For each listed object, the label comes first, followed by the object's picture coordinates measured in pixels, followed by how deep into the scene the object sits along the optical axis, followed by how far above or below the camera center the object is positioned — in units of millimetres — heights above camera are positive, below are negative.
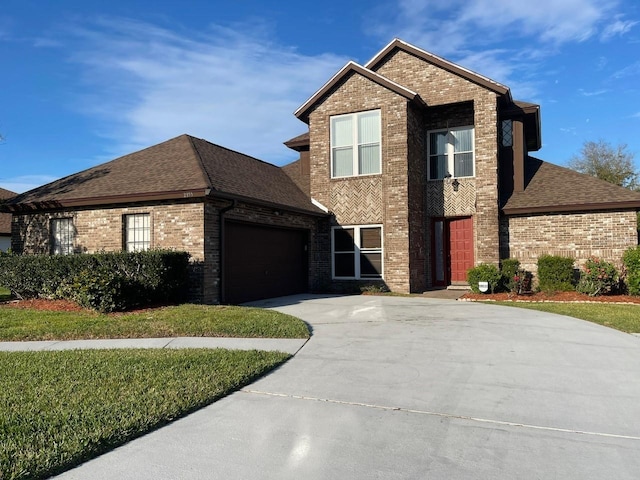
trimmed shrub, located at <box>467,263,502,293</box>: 14852 -817
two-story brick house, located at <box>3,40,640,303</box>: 13586 +1783
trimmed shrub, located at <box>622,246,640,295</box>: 13477 -584
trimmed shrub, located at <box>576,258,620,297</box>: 13617 -840
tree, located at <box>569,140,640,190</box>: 38181 +6789
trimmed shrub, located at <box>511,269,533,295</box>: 14516 -1009
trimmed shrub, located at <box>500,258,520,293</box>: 14984 -702
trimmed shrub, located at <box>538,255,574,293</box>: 14383 -727
